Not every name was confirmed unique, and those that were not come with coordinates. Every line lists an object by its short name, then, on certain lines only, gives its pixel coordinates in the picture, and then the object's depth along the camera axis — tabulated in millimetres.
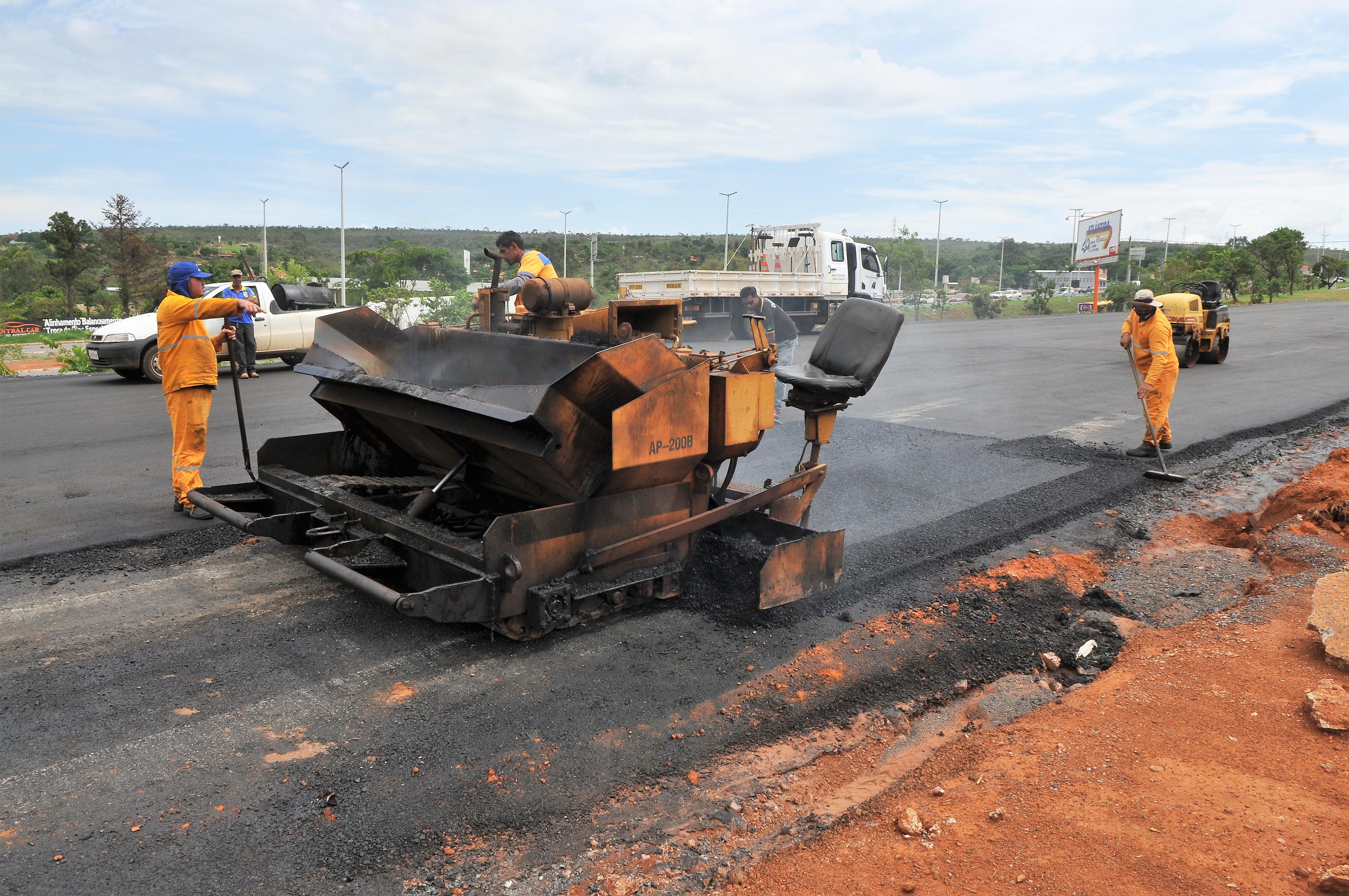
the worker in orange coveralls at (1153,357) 9180
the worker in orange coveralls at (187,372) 6258
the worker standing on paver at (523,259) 6129
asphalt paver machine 4027
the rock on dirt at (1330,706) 3465
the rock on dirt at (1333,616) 4055
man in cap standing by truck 13938
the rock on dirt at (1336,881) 2498
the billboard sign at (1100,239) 45219
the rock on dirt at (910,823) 2926
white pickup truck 13703
